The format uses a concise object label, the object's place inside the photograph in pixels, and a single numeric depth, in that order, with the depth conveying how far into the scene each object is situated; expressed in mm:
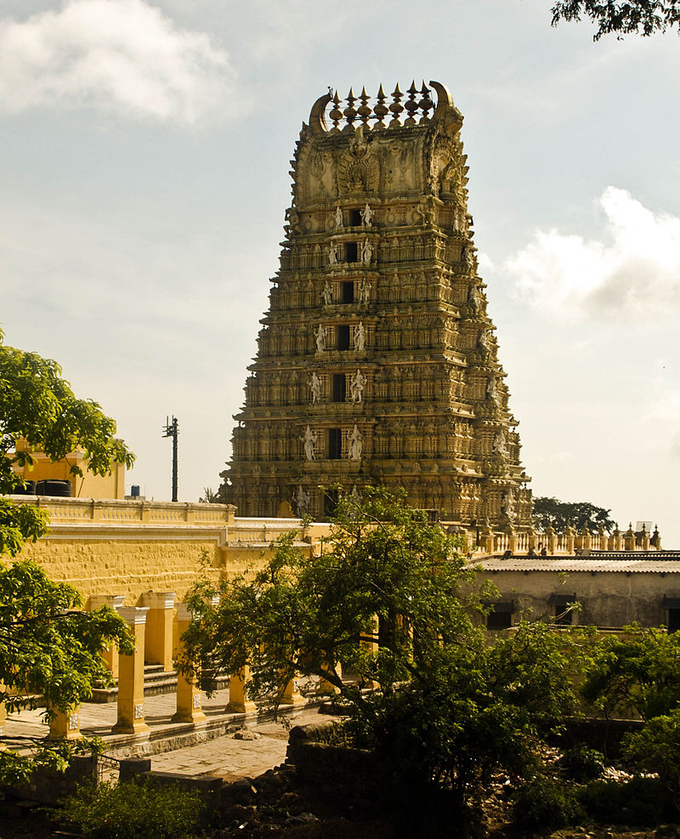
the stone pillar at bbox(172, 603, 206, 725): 23250
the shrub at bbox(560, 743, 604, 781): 21656
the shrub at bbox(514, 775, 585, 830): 19109
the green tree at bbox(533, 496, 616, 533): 96125
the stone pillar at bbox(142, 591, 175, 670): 26766
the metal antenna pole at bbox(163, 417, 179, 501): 69175
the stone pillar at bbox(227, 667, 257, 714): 25312
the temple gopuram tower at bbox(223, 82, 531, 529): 48594
